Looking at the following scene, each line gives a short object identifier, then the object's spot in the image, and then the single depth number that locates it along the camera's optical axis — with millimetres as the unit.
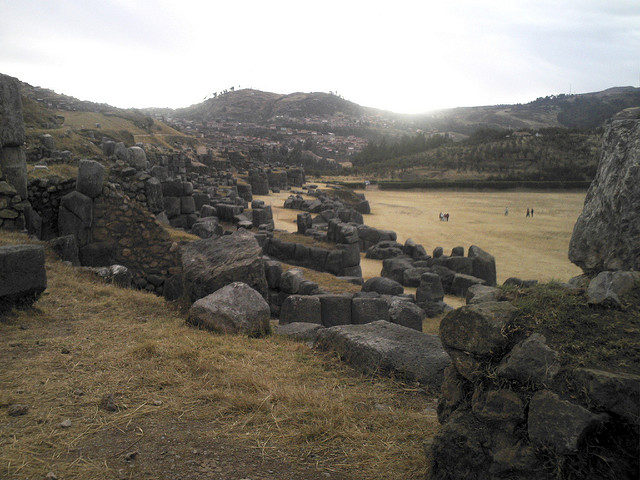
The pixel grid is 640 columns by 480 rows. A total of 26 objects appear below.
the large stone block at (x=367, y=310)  9891
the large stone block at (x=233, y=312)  6594
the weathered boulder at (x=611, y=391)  2408
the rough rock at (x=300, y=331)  6979
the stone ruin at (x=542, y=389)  2457
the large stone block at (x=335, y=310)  9727
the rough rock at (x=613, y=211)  3621
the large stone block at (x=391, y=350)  5273
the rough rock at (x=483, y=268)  18922
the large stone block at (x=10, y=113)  10648
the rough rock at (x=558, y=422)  2447
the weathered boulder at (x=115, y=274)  9242
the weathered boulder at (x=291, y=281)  11422
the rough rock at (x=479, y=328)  3102
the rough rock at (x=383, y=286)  14766
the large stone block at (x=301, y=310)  9469
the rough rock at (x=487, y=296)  3717
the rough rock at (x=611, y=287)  3037
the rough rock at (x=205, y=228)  18359
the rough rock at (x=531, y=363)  2758
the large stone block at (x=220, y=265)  8156
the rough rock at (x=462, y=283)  17119
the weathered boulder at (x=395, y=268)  18255
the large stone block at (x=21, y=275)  6207
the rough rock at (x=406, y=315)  10359
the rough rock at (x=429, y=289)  15023
